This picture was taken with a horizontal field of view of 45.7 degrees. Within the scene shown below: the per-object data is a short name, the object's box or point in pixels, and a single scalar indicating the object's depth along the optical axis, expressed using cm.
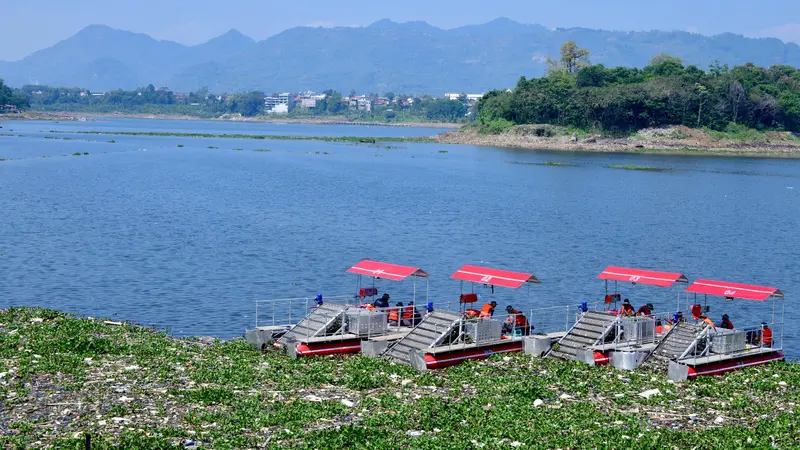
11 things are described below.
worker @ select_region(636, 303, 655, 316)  3300
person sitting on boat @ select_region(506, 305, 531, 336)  3195
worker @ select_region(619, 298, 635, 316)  3185
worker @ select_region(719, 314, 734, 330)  3187
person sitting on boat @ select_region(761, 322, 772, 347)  3172
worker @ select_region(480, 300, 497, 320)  3186
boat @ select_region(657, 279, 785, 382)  2831
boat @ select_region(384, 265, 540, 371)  2817
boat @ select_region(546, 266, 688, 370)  2934
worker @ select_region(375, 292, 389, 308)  3309
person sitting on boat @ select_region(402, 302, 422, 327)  3237
